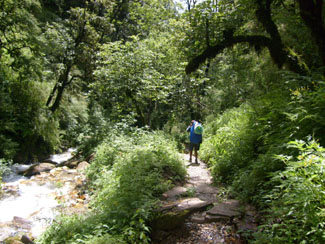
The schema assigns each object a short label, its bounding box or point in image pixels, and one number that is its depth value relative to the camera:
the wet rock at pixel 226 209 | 4.20
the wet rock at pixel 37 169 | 10.48
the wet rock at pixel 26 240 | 5.21
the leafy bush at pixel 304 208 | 2.47
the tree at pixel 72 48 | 14.31
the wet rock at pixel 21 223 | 6.17
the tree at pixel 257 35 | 6.43
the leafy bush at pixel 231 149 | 5.96
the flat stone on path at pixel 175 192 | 5.21
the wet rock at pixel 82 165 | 9.92
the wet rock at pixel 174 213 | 4.39
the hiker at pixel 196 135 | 8.50
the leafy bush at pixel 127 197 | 4.20
